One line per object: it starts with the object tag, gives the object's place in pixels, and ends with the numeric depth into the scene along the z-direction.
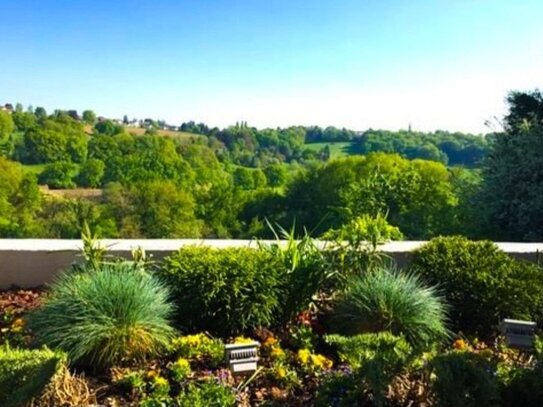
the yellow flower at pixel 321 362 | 2.33
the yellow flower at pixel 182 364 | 2.19
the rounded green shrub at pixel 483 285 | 2.87
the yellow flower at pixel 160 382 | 2.06
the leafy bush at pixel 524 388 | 1.85
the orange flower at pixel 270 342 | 2.52
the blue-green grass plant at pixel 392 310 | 2.61
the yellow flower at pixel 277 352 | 2.38
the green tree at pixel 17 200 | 29.03
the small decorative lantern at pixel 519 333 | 2.42
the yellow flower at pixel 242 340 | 2.46
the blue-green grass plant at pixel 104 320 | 2.28
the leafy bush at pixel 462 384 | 1.66
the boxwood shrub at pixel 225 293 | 2.67
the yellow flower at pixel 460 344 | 2.56
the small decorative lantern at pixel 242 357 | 2.19
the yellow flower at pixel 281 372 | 2.21
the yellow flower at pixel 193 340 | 2.43
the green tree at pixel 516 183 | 6.37
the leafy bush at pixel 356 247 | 3.09
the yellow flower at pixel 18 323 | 2.62
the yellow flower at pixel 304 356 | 2.36
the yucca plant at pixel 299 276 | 2.84
